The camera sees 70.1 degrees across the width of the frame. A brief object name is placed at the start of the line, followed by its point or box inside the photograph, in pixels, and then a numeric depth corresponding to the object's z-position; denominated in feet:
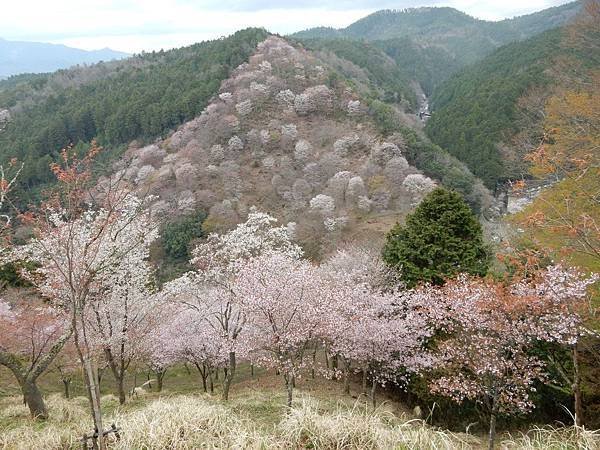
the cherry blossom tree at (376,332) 48.98
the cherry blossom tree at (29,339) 35.35
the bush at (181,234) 153.58
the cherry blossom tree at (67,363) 55.01
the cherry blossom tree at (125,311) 46.32
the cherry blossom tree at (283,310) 40.04
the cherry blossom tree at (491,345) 34.88
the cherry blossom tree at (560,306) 35.24
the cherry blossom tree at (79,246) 19.27
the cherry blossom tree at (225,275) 52.10
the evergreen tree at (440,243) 61.41
